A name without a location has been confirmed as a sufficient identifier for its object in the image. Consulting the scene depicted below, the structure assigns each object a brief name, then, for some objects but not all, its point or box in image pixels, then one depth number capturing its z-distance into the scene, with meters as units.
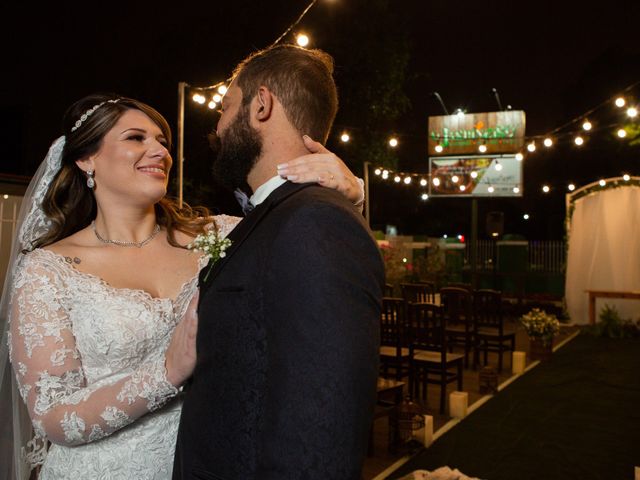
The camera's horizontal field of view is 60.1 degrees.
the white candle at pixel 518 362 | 7.39
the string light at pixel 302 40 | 6.05
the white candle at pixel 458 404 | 5.38
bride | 1.69
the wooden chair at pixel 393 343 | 5.84
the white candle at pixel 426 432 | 4.59
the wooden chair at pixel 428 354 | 5.70
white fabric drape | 11.06
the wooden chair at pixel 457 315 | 7.07
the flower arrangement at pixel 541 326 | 8.35
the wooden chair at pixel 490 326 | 7.36
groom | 0.95
